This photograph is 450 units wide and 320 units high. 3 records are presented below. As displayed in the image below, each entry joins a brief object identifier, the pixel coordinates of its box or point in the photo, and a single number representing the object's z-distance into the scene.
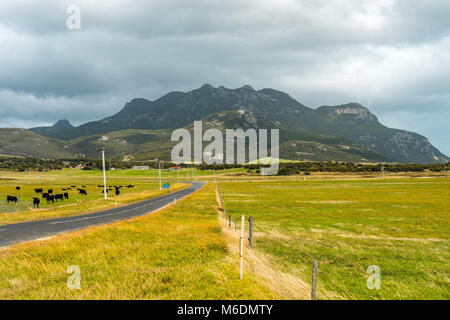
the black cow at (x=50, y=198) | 56.88
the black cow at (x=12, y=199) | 53.19
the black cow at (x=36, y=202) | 47.71
